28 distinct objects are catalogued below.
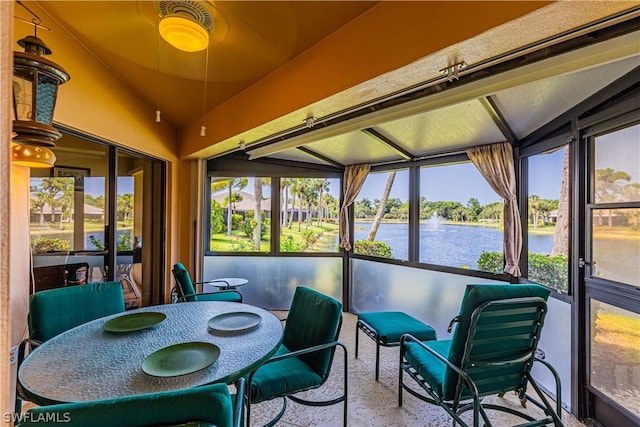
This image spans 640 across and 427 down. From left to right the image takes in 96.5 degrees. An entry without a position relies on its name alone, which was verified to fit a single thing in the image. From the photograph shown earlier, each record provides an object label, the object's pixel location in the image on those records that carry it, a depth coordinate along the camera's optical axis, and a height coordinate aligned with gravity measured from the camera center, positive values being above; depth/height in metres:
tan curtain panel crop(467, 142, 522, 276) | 2.79 +0.28
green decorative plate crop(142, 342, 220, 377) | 1.29 -0.70
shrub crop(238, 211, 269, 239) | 4.52 -0.15
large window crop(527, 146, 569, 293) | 2.37 -0.02
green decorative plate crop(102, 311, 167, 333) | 1.72 -0.68
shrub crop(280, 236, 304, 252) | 4.51 -0.47
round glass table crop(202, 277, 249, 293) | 3.73 -0.90
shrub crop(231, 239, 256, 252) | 4.51 -0.47
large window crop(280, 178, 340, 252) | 4.52 +0.02
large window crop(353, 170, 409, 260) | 3.88 +0.00
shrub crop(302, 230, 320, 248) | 4.54 -0.34
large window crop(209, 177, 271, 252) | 4.51 +0.04
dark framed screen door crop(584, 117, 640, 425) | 1.77 -0.40
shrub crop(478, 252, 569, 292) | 2.37 -0.48
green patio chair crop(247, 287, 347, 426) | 1.69 -0.96
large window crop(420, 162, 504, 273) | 3.08 -0.04
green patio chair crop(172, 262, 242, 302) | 2.97 -0.74
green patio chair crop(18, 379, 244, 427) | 0.68 -0.50
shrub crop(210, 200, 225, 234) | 4.53 -0.03
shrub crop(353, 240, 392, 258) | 4.06 -0.48
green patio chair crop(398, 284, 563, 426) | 1.65 -0.81
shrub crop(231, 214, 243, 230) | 4.52 -0.09
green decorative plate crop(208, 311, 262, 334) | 1.75 -0.70
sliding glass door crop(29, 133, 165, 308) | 2.51 -0.05
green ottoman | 2.52 -1.03
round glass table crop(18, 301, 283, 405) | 1.17 -0.71
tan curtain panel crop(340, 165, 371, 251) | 4.24 +0.41
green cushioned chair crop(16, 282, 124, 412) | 1.81 -0.65
